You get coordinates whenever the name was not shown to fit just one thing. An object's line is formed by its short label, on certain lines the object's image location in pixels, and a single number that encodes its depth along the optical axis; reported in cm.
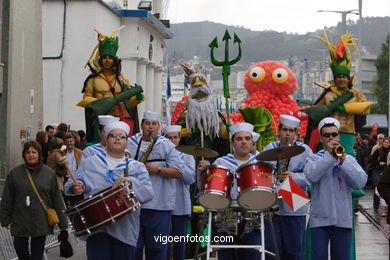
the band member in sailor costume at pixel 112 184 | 815
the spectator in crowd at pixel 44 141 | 1494
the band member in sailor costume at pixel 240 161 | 913
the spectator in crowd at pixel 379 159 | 2212
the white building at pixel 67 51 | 2686
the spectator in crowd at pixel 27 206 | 998
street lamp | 4200
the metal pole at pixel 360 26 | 3928
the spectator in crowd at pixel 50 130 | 1673
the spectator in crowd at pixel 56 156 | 1315
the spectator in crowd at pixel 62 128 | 1524
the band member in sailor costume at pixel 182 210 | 1085
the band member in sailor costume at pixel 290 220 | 966
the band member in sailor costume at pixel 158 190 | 1001
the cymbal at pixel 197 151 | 920
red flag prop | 891
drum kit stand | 855
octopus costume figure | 1997
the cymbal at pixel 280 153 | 866
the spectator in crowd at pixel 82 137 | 1801
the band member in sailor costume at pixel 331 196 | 906
